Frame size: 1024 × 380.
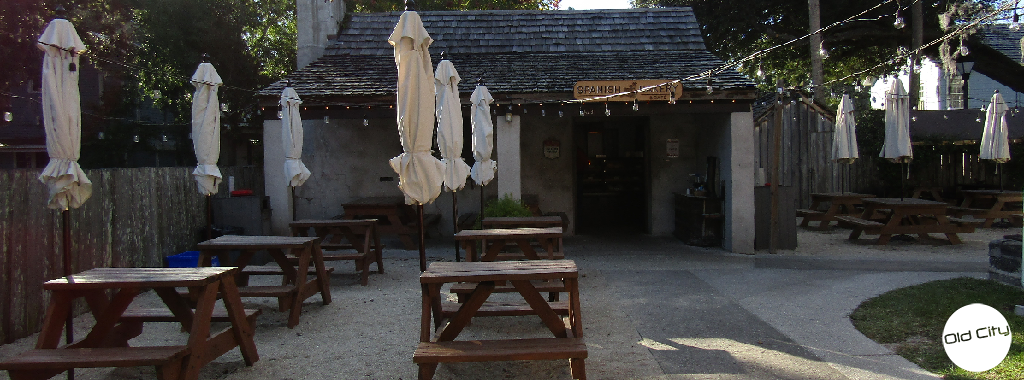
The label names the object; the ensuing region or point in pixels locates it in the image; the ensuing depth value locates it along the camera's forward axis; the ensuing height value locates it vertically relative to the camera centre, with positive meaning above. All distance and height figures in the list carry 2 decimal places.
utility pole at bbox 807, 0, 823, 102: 15.34 +2.99
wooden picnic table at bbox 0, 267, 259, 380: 3.47 -0.95
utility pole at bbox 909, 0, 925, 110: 15.55 +3.51
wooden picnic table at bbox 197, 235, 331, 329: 5.66 -0.79
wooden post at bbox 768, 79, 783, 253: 9.40 -0.09
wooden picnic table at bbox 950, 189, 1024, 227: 12.22 -0.90
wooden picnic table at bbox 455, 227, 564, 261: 6.09 -0.65
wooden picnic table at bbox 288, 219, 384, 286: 7.70 -0.76
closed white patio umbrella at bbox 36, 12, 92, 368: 4.57 +0.53
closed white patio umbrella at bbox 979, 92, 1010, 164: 12.20 +0.60
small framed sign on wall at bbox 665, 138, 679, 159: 12.18 +0.45
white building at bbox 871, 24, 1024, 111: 21.80 +3.29
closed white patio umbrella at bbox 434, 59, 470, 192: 6.95 +0.59
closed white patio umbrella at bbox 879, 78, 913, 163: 10.45 +0.74
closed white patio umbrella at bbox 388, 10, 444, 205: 4.85 +0.51
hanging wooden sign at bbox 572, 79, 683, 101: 9.78 +1.30
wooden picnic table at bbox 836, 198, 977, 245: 10.17 -0.95
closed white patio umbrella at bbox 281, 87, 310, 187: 9.02 +0.61
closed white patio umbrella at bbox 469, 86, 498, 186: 8.34 +0.53
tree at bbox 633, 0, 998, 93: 18.53 +4.40
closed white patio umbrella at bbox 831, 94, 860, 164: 11.42 +0.62
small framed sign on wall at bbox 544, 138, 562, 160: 12.37 +0.49
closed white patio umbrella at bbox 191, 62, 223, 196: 7.38 +0.65
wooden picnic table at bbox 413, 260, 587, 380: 3.44 -0.92
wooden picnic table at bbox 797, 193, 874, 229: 12.63 -0.86
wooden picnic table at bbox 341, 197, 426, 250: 10.16 -0.60
